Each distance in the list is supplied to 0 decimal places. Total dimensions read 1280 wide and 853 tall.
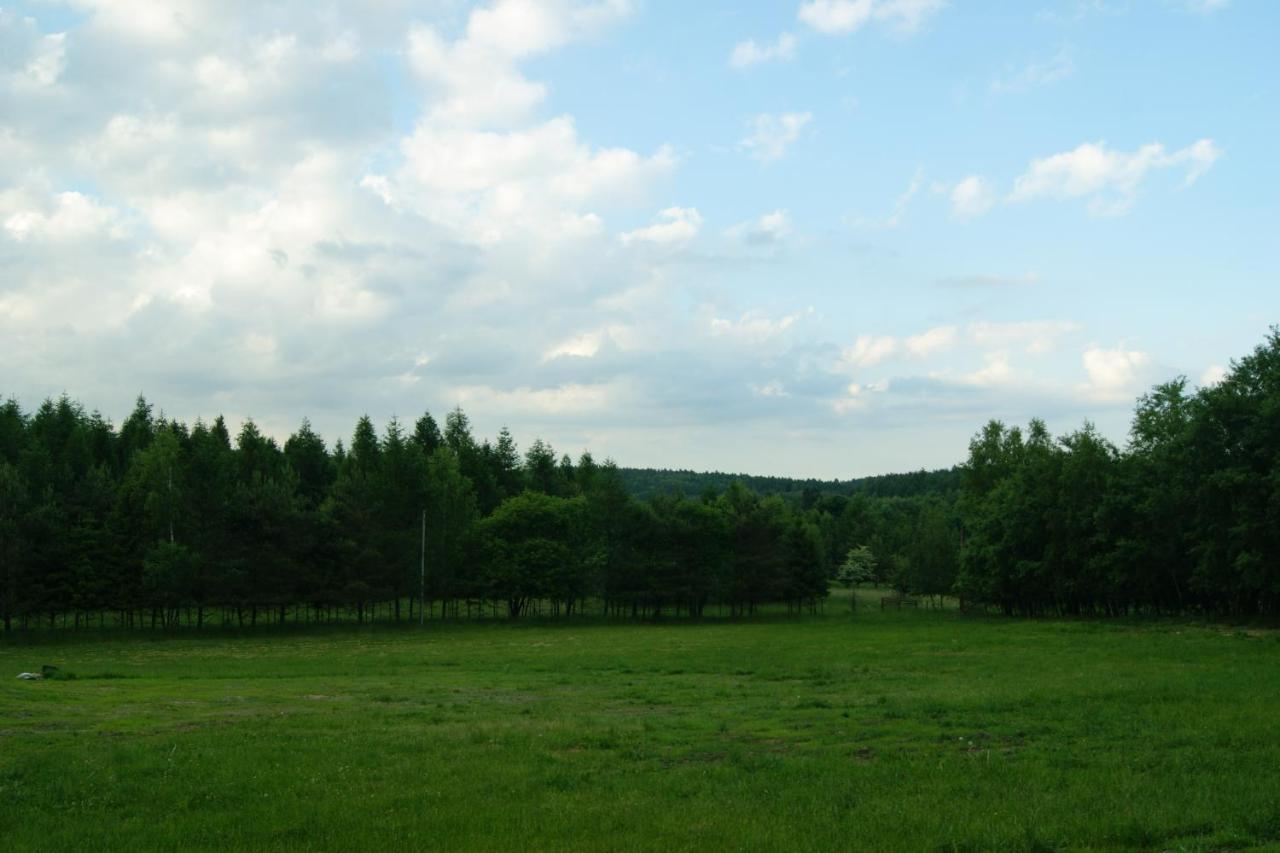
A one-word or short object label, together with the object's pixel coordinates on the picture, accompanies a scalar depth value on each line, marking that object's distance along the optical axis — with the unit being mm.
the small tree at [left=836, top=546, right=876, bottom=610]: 129125
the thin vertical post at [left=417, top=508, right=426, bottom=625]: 77875
